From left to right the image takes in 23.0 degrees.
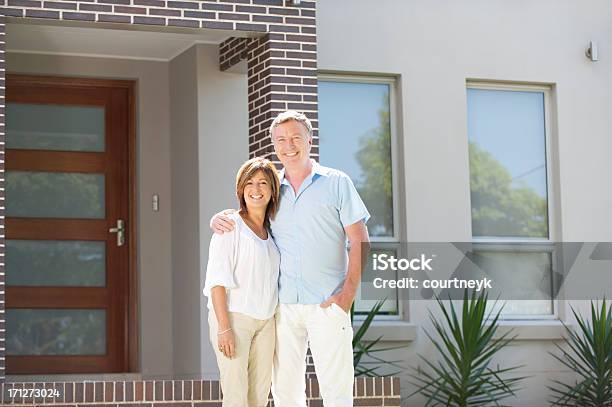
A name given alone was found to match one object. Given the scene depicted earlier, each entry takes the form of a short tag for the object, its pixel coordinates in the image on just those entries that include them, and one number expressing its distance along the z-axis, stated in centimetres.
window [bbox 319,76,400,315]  1340
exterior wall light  1423
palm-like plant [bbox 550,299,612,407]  1304
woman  745
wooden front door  1305
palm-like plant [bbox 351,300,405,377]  1228
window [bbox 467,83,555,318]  1396
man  755
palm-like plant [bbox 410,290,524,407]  1258
